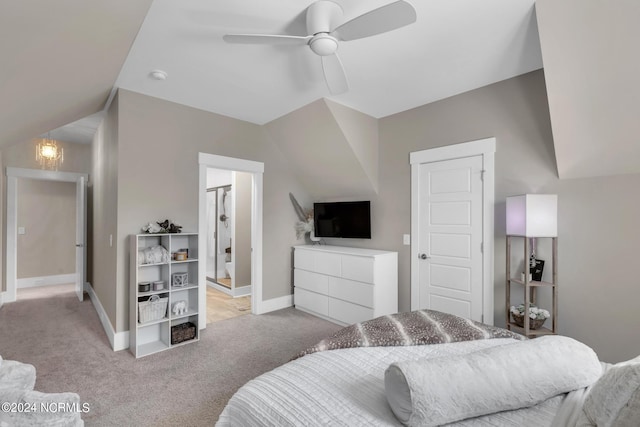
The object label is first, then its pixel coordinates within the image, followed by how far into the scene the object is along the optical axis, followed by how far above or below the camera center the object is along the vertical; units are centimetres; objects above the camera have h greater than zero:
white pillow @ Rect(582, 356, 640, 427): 76 -49
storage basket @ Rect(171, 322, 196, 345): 310 -121
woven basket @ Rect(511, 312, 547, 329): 251 -89
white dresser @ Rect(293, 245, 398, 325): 348 -83
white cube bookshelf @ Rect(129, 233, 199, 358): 293 -76
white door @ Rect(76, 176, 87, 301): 462 -29
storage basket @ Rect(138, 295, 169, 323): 296 -93
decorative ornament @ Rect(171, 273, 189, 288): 323 -69
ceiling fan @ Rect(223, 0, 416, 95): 160 +108
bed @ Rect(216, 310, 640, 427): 98 -66
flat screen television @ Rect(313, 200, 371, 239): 404 -5
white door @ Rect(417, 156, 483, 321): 307 -23
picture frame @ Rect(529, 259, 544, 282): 263 -49
